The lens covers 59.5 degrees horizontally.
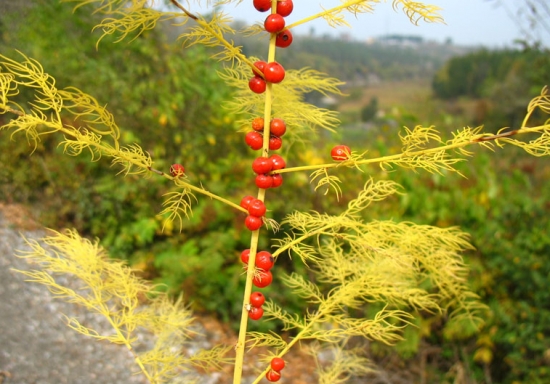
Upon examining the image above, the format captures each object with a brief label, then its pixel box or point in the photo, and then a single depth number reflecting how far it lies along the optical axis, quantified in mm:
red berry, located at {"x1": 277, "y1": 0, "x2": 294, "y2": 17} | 185
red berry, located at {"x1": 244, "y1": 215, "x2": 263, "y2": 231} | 197
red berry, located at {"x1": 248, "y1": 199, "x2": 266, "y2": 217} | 197
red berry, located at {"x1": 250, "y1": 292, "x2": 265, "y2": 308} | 211
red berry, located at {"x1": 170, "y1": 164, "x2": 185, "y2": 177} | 184
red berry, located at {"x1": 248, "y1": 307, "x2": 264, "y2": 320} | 211
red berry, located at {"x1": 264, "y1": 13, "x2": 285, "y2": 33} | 178
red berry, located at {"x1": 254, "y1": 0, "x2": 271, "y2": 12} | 184
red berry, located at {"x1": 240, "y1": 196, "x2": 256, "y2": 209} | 201
